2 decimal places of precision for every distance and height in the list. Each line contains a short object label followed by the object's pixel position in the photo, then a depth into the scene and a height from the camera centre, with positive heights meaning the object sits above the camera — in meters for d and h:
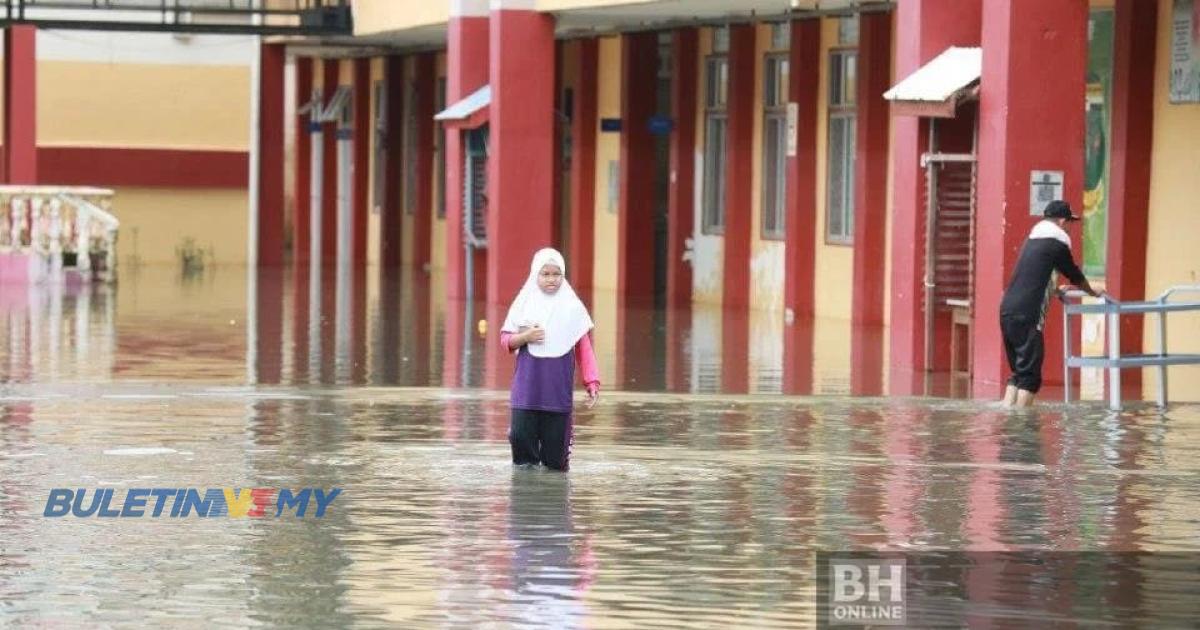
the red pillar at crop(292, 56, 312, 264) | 51.50 +0.63
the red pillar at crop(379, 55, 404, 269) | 48.09 +0.54
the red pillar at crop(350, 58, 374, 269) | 49.62 +0.87
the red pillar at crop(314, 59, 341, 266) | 50.60 +0.40
